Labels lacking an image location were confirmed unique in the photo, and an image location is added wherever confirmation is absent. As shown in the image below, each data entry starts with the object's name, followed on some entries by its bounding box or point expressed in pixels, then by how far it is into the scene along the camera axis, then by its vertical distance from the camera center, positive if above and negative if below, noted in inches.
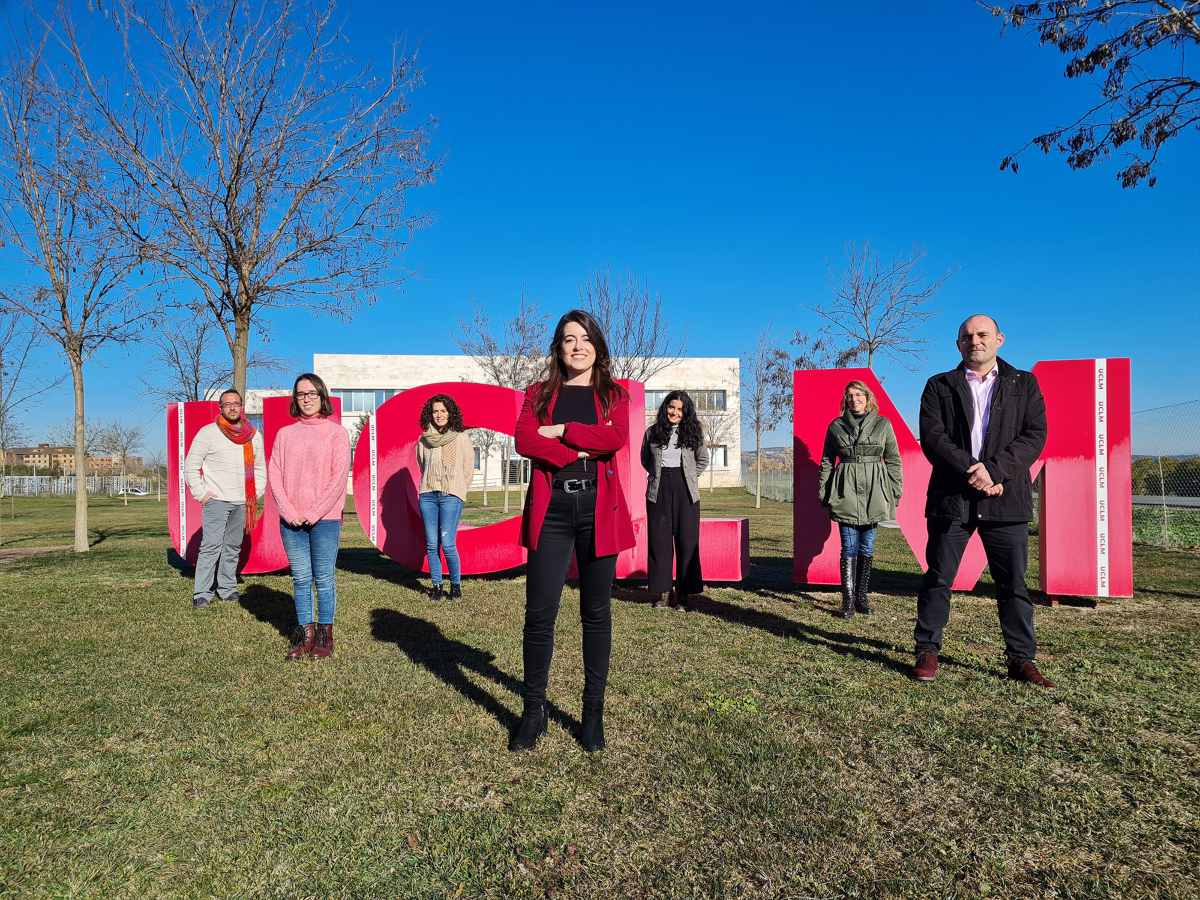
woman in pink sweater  198.4 -9.8
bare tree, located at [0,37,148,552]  424.8 +115.6
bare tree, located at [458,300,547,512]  979.3 +132.2
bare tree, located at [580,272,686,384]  859.4 +117.9
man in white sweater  277.9 -10.6
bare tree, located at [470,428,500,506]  1307.7 +38.3
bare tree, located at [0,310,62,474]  608.4 +44.6
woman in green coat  259.6 -10.4
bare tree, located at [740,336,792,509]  1136.2 +95.9
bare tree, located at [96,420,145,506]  2074.3 +55.2
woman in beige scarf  291.3 -6.6
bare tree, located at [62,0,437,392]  351.3 +121.0
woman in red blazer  136.1 -10.2
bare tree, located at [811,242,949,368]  593.9 +91.7
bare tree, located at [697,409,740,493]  1387.8 +70.7
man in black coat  174.6 -5.8
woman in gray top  275.1 -15.5
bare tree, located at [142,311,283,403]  964.0 +110.2
